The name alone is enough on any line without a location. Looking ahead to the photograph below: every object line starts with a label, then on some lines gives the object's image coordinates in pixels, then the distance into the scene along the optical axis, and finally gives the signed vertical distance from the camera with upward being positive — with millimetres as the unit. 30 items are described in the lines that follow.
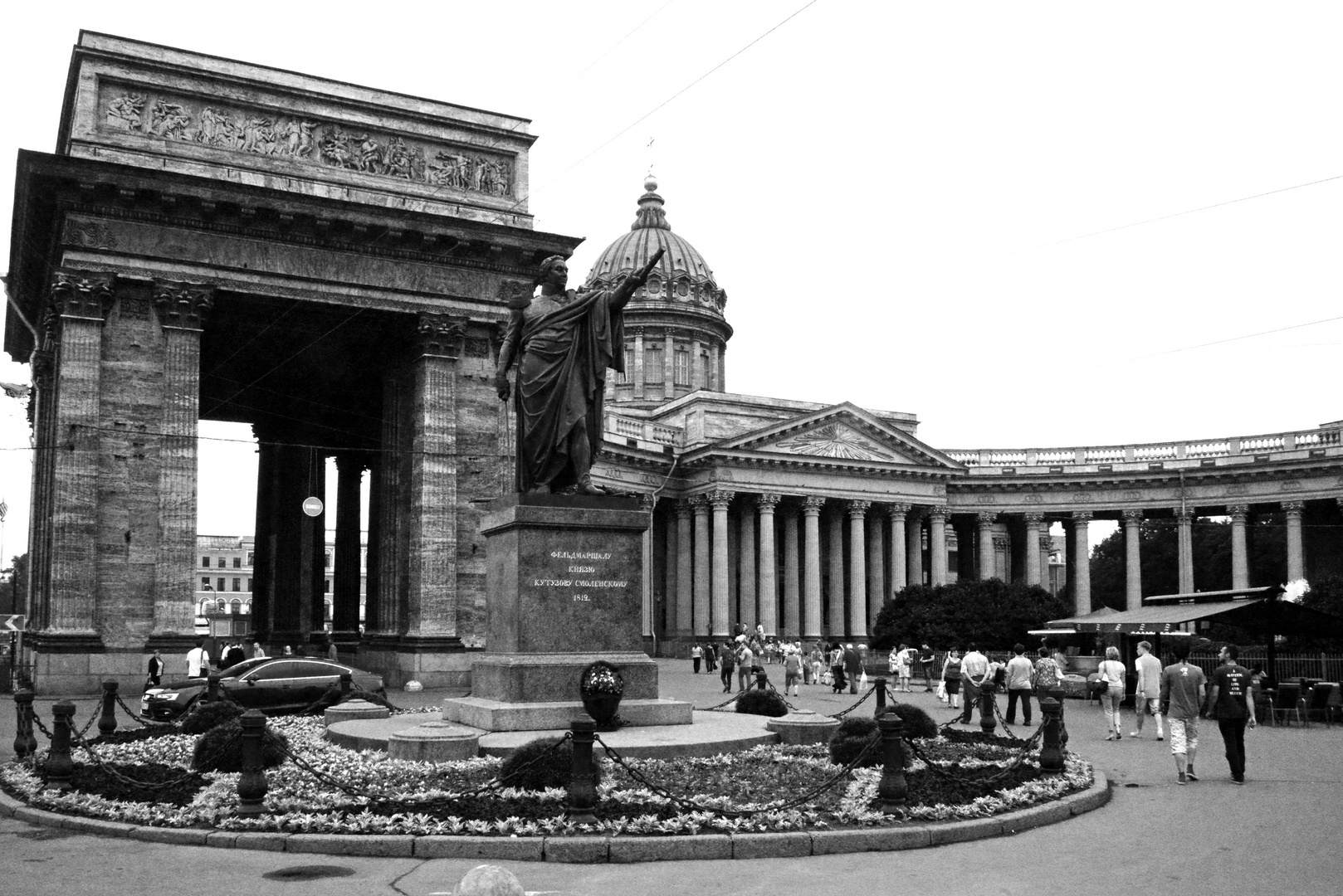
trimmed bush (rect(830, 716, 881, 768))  14188 -2277
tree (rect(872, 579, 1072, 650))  56625 -3306
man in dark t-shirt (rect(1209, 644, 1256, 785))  15883 -2202
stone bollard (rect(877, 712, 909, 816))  11797 -2201
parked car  24062 -2871
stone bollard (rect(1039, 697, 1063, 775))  14719 -2394
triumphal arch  32281 +6939
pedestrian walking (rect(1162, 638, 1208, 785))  16047 -2191
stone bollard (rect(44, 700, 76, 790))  13914 -2391
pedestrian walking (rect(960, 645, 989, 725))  26438 -2850
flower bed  11070 -2515
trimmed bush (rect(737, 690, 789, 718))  19359 -2534
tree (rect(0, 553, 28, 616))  87375 -2692
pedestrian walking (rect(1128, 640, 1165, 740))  23344 -2618
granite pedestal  15039 -866
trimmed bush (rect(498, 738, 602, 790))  11977 -2178
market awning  29922 -1820
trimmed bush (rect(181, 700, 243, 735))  18141 -2555
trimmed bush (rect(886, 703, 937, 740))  16719 -2423
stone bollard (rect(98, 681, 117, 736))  19672 -2747
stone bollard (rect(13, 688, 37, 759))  17016 -2596
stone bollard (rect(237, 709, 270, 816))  11883 -2190
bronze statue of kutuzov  16188 +2185
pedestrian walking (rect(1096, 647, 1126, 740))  23344 -2809
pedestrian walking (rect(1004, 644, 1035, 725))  25000 -2859
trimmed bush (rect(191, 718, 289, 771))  14164 -2429
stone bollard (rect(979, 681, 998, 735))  19203 -2703
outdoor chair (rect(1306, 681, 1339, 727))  27703 -3618
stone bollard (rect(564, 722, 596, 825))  11023 -2119
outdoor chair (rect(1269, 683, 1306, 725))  27906 -3633
